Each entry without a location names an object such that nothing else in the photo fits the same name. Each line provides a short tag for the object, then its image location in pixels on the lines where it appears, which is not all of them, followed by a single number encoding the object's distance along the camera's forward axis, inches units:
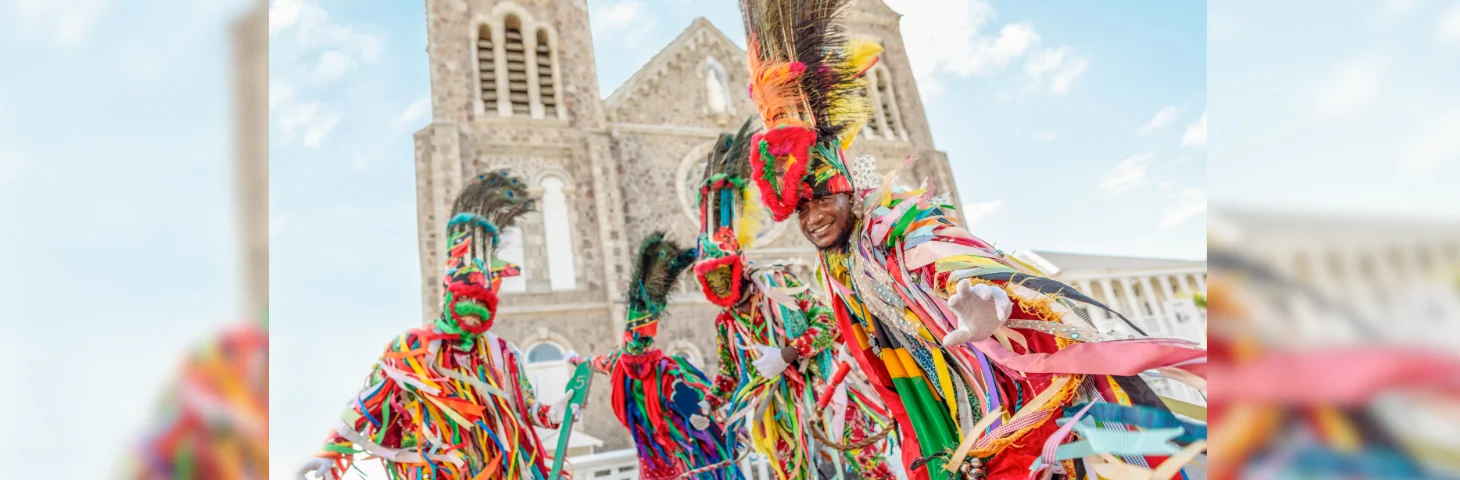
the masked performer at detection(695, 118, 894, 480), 163.3
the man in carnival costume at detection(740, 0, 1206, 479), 72.7
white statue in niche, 524.1
